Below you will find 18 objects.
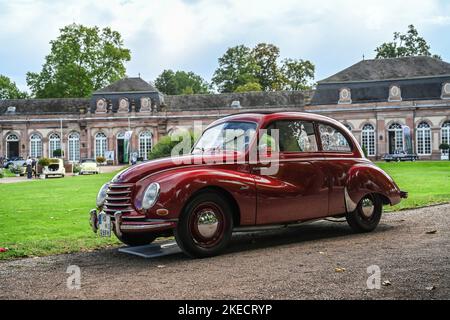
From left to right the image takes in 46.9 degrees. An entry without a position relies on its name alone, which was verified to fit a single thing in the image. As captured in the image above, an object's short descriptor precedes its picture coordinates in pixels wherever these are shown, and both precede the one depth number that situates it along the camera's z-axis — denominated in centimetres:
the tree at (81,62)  6384
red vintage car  579
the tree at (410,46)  6831
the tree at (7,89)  7500
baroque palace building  5234
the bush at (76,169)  3822
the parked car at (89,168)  3642
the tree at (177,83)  8625
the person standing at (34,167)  3422
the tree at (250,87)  6669
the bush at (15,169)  4026
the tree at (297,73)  6994
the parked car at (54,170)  3279
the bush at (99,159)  5385
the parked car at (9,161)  4392
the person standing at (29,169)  3269
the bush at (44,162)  3496
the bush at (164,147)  3160
